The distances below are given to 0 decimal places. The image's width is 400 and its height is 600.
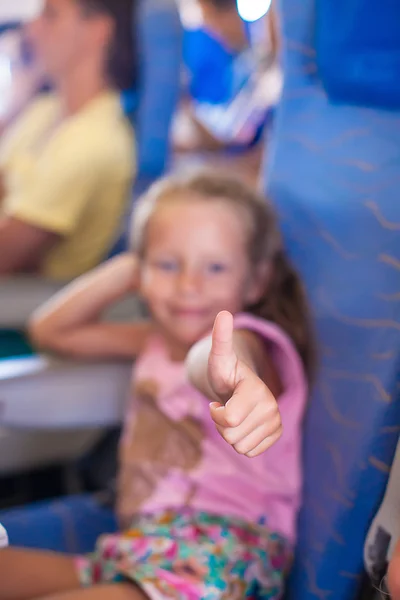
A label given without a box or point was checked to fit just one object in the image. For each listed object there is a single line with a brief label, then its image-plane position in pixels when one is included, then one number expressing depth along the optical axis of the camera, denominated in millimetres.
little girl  812
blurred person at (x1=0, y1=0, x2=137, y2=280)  1475
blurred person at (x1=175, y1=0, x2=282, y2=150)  2365
